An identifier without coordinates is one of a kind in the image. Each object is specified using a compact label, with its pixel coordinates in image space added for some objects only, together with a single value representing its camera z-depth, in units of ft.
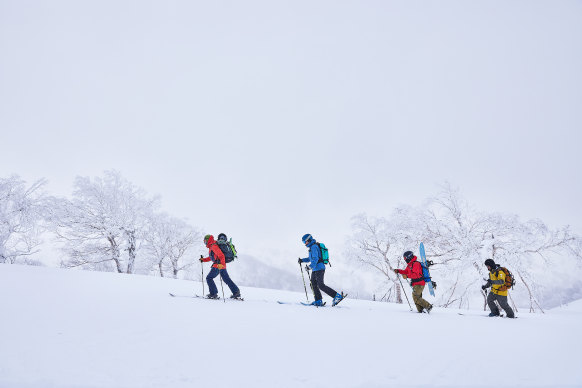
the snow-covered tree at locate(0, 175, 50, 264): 71.26
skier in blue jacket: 29.43
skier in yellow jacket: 29.82
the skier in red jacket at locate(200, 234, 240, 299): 29.76
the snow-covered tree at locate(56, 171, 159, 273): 82.99
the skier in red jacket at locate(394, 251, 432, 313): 30.07
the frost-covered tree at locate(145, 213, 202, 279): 101.40
